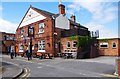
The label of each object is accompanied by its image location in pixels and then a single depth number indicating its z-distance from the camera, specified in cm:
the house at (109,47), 1380
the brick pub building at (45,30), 1379
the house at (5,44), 2165
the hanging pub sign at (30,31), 1549
